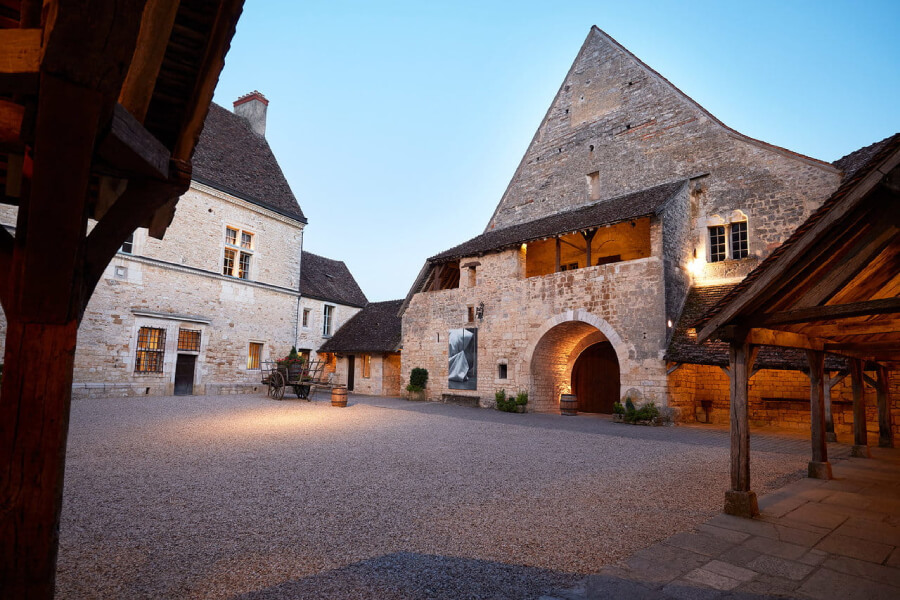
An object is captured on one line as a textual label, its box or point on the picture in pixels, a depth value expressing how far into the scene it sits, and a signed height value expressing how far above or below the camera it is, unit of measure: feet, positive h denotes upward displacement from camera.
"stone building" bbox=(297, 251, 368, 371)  75.53 +7.03
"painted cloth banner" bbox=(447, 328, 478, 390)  54.60 -1.14
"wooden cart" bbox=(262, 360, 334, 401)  52.01 -3.99
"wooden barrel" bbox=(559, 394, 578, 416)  47.19 -5.01
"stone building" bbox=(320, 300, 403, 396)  68.28 -0.67
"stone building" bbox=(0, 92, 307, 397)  49.34 +6.44
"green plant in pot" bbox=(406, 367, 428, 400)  59.47 -4.38
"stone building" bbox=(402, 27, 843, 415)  41.75 +11.50
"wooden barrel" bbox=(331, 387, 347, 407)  46.64 -5.06
